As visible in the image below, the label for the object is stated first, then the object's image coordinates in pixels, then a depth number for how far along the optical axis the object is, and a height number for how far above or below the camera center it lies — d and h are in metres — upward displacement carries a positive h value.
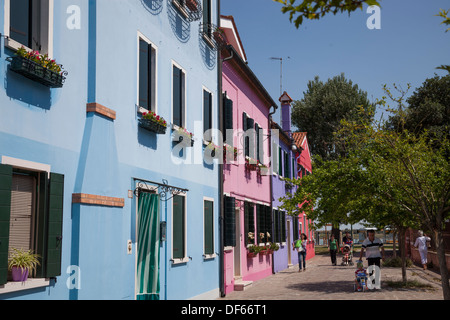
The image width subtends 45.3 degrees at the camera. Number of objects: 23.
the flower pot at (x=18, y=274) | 6.73 -0.50
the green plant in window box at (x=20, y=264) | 6.73 -0.38
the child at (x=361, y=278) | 15.77 -1.41
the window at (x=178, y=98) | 12.48 +3.14
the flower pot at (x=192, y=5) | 13.28 +5.60
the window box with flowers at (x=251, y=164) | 19.50 +2.48
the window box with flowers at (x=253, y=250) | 19.08 -0.70
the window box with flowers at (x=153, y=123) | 10.47 +2.16
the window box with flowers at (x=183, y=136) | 12.17 +2.21
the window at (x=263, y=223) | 21.14 +0.32
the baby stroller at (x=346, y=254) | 29.25 -1.35
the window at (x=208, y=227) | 14.25 +0.12
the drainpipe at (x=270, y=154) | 23.81 +3.42
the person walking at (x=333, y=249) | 28.97 -1.03
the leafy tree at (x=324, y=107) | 44.78 +10.27
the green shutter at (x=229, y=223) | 15.91 +0.24
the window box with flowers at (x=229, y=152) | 16.27 +2.44
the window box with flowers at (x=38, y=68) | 6.75 +2.15
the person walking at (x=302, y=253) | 24.94 -1.06
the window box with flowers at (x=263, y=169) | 21.84 +2.55
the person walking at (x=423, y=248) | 24.14 -0.86
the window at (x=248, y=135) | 19.49 +3.49
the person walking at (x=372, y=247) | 15.18 -0.50
